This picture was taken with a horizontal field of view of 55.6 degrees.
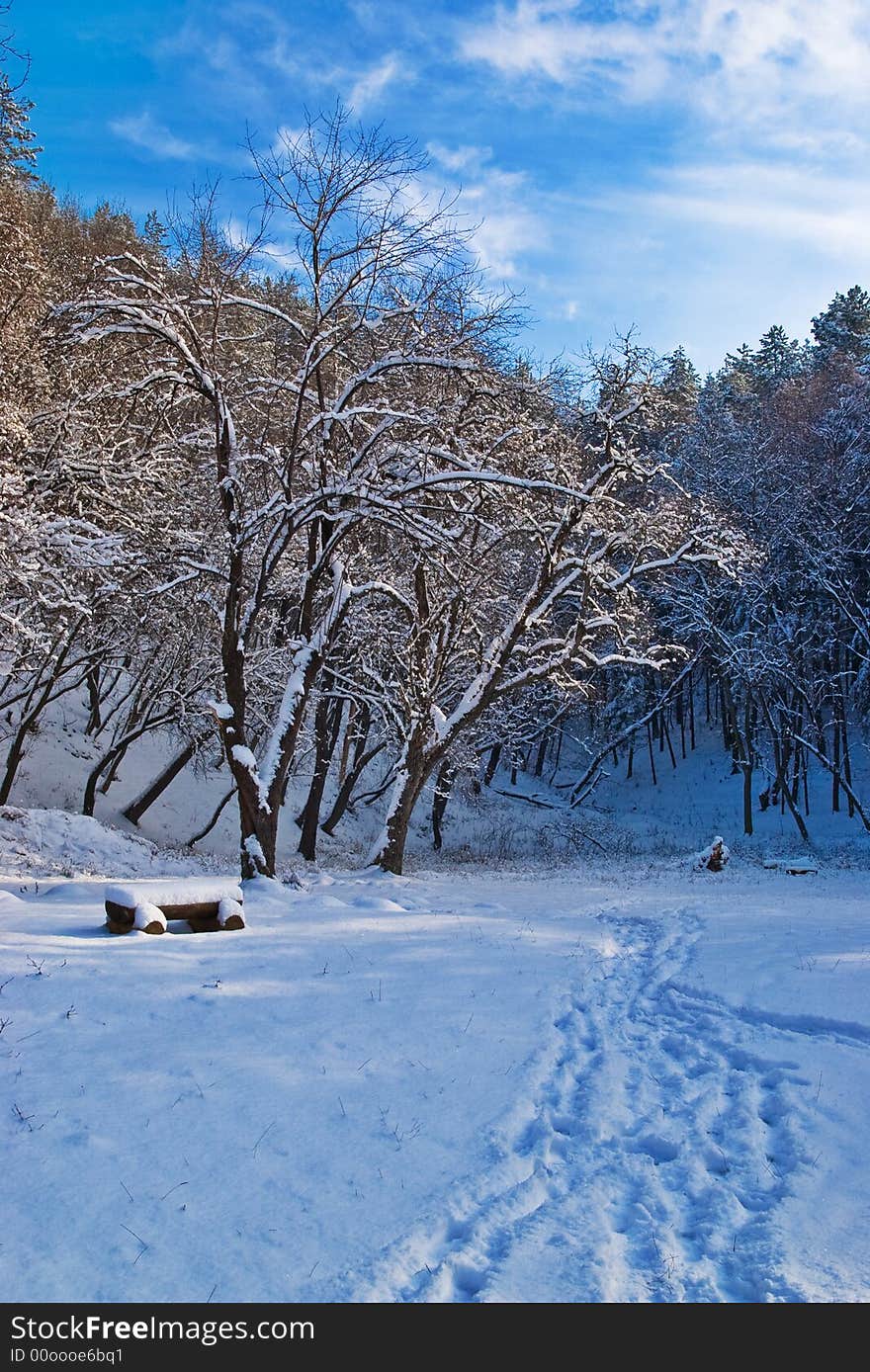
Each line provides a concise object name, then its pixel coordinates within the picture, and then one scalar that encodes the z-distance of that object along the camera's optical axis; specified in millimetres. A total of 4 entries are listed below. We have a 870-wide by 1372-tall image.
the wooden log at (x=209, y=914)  8594
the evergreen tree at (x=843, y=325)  43944
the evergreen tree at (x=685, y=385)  38119
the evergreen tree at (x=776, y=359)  49188
